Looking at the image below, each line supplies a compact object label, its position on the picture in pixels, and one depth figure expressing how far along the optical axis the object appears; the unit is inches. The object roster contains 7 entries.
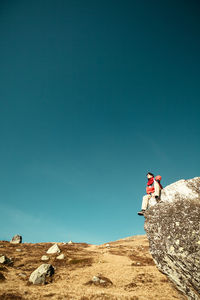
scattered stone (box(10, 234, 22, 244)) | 1989.2
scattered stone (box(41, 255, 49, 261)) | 1215.6
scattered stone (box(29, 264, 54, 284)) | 793.7
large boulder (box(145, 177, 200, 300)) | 386.4
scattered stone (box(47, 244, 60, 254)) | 1394.7
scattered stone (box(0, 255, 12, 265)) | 1044.5
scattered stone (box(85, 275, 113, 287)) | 781.3
